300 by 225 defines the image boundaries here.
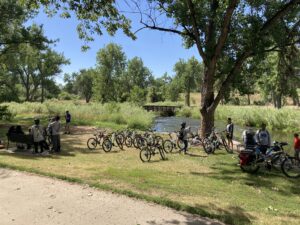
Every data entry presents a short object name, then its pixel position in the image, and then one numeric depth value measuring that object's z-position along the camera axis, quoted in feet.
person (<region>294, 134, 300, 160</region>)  31.82
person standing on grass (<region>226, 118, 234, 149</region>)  40.17
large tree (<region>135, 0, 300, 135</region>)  36.28
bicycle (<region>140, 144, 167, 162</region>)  30.98
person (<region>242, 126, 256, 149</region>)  31.54
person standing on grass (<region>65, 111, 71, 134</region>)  50.61
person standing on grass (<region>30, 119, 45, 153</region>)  31.85
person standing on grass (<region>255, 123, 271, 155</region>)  30.38
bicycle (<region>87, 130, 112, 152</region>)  36.07
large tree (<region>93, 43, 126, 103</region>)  162.28
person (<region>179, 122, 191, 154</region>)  35.73
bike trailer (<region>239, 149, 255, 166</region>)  28.05
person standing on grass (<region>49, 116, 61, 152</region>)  33.40
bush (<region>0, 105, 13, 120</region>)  61.28
